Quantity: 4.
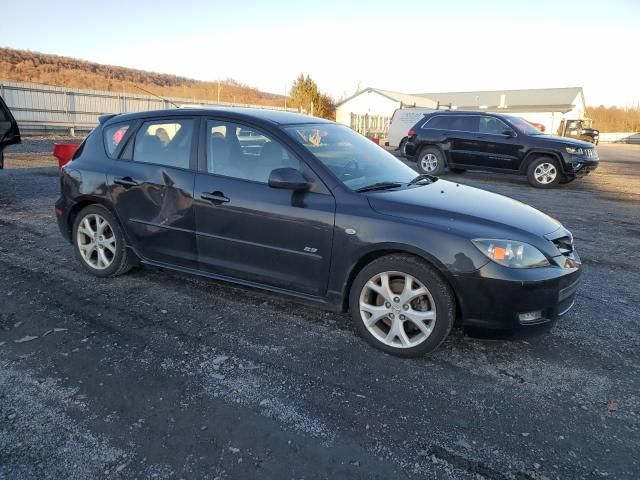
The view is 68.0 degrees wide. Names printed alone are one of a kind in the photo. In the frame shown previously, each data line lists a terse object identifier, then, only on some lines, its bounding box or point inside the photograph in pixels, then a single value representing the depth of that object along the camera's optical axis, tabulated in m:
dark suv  11.56
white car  20.33
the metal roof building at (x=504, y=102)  55.19
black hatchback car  3.12
